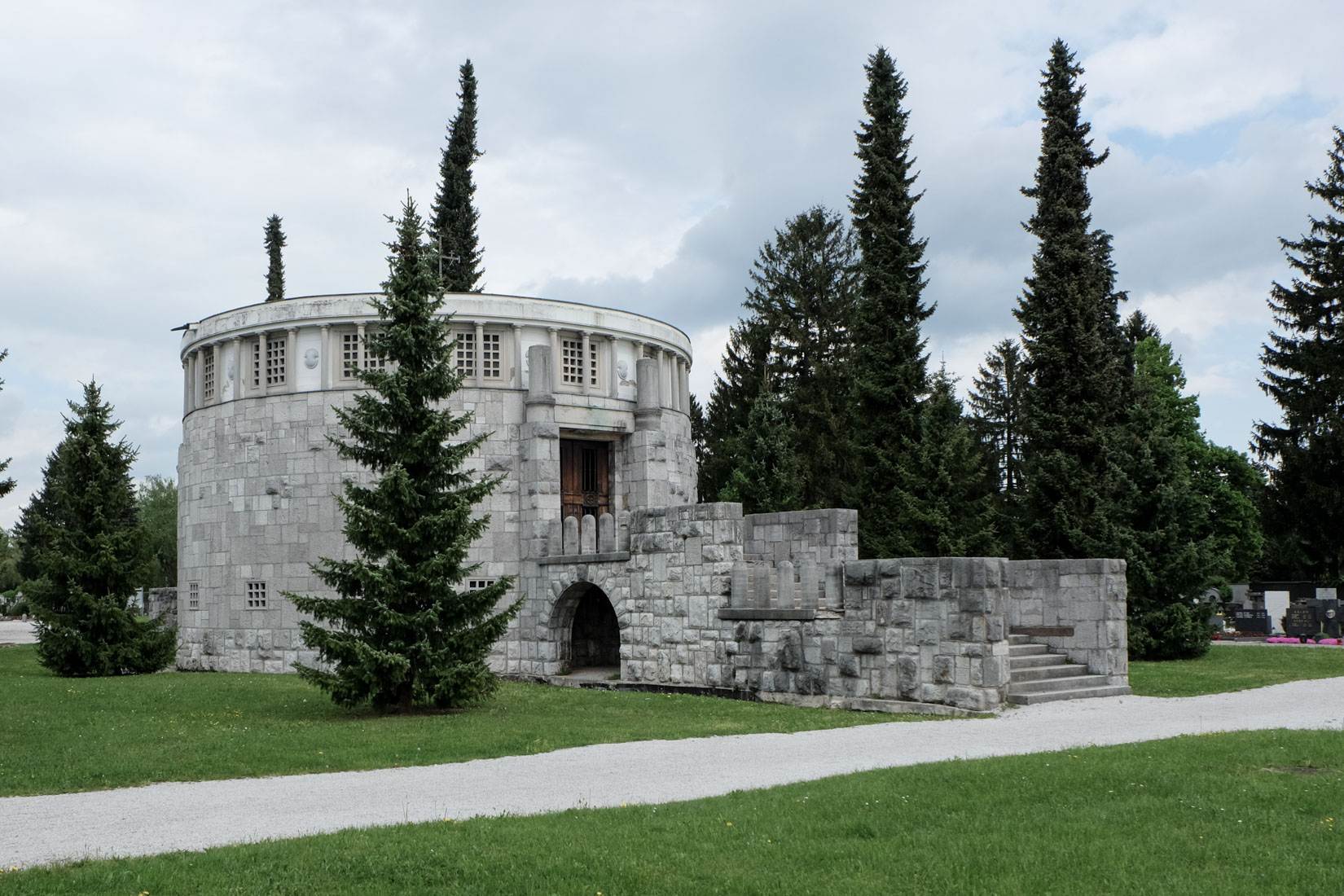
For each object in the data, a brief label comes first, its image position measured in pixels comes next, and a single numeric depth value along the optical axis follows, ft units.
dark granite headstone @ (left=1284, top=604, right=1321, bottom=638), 107.76
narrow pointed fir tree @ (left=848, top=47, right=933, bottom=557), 104.17
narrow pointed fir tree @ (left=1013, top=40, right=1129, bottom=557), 92.68
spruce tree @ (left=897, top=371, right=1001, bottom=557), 100.17
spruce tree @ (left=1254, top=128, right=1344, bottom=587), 117.39
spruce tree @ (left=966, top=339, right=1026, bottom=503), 163.12
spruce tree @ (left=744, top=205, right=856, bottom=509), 130.41
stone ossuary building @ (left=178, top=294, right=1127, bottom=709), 62.23
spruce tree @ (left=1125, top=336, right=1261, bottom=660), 84.38
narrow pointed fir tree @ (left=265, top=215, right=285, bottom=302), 159.33
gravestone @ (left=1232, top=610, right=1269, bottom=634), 116.67
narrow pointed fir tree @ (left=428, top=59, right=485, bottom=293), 139.85
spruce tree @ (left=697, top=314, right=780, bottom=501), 136.67
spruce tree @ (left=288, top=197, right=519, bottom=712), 53.67
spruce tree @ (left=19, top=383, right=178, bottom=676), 79.61
